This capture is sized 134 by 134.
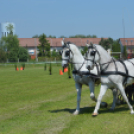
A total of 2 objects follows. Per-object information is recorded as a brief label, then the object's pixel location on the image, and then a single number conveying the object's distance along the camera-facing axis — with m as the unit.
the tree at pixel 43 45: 81.03
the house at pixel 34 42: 95.95
